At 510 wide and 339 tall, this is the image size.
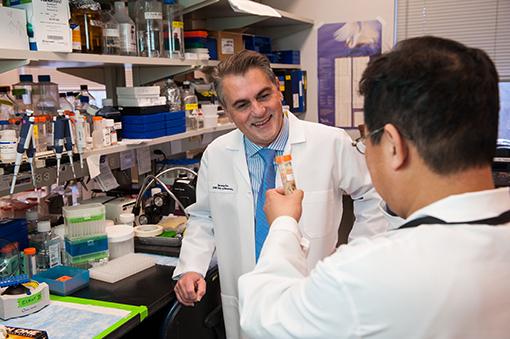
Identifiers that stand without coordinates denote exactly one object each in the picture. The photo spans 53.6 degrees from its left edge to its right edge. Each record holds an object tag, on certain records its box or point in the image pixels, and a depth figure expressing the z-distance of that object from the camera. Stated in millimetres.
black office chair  1721
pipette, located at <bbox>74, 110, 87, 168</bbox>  1854
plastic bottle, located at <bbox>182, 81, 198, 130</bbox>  2604
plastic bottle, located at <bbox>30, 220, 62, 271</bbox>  1826
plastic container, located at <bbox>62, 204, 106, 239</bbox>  1862
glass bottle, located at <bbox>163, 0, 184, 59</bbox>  2373
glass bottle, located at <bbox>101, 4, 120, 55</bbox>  2029
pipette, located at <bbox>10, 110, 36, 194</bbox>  1646
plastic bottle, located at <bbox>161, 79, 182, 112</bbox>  2576
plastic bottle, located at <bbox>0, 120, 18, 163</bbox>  1651
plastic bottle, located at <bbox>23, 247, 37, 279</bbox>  1714
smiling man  1771
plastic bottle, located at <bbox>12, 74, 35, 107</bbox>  1961
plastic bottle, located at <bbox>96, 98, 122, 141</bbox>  2121
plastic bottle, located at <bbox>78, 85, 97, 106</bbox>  2215
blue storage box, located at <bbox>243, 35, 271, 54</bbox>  3340
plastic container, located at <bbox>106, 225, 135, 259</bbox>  1962
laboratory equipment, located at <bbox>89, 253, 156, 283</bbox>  1760
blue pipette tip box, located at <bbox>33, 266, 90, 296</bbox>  1625
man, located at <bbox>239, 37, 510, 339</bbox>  787
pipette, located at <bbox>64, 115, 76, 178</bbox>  1792
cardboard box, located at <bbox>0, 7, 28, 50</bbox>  1530
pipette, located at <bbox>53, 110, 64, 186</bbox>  1765
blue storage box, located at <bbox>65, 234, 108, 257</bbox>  1843
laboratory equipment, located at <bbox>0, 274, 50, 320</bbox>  1442
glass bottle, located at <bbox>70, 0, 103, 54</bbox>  1924
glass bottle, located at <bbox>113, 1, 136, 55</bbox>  2088
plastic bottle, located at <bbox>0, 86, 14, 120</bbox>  1878
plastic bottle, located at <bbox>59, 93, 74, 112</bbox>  2130
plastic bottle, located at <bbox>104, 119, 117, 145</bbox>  2018
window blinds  3373
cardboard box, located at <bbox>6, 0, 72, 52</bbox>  1629
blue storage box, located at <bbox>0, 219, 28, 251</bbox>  1758
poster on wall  3615
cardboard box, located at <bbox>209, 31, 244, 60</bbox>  2885
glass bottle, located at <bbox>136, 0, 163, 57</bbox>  2307
